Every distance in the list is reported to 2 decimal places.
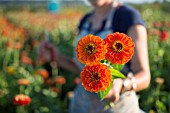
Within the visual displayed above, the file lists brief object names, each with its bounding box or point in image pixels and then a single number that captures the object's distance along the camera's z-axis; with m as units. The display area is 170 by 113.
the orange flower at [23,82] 1.96
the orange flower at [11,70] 2.47
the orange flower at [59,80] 2.32
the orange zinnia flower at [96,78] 0.77
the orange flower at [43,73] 2.44
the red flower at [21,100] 1.31
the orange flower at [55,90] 2.31
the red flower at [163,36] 2.59
